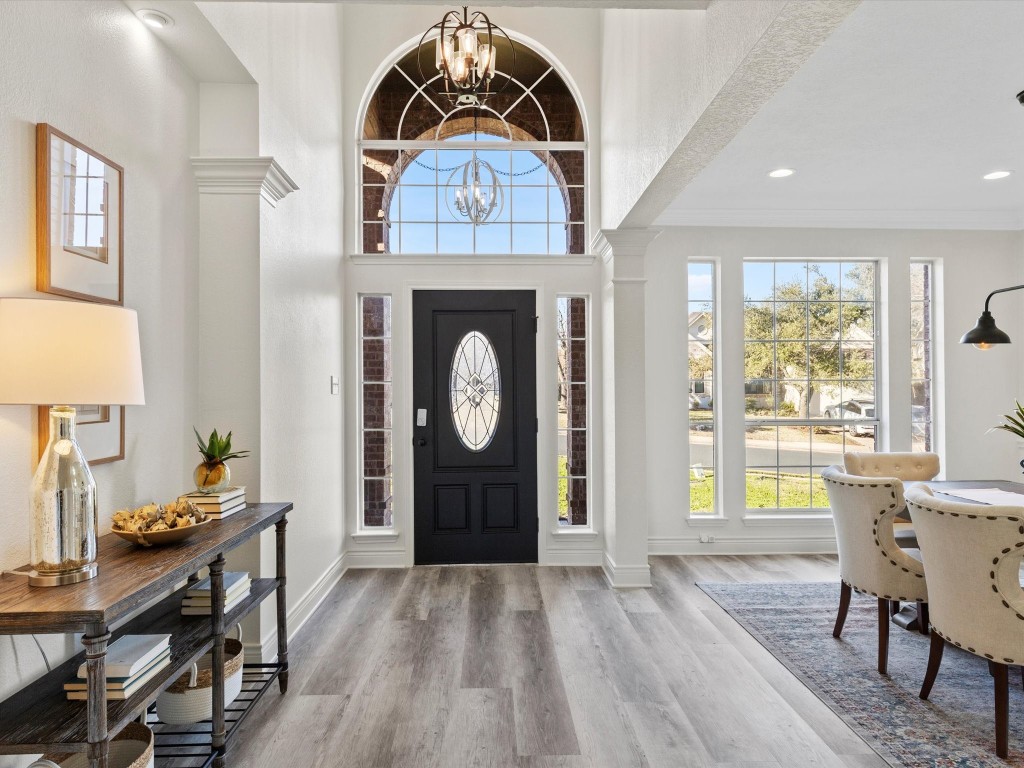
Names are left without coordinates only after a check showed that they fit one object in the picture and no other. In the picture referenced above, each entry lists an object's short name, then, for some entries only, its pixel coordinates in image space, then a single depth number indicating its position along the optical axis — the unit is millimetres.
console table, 1410
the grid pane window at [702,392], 5020
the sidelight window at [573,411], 4699
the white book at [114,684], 1590
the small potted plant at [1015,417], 4818
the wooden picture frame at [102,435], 2025
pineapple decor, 2410
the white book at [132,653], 1615
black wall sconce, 3529
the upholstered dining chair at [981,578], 2137
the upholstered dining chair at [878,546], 2785
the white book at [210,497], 2336
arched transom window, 4738
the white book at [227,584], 2199
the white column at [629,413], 4121
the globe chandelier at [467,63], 2836
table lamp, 1495
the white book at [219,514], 2343
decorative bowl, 1893
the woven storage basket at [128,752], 1716
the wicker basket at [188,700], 2156
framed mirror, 1839
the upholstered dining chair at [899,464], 4074
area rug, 2238
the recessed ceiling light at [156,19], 2338
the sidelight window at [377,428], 4684
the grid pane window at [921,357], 5102
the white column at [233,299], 2789
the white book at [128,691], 1590
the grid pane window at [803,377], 5066
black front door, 4633
